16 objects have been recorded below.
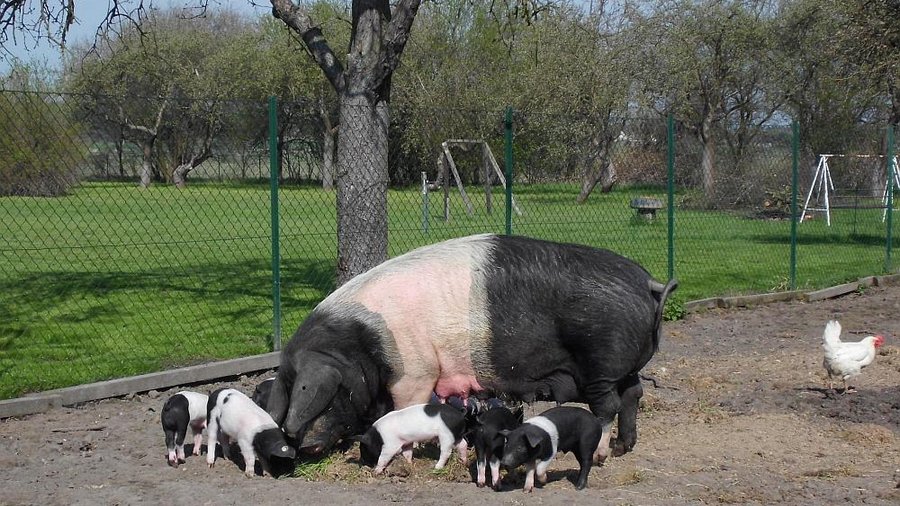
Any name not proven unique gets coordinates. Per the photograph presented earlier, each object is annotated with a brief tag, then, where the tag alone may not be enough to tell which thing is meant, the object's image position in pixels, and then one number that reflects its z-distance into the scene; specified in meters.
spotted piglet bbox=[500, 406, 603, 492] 5.09
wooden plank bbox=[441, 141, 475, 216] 13.34
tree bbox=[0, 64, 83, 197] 8.05
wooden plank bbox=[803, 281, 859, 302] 12.47
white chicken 7.40
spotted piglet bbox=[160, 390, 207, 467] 5.64
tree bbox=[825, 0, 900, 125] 16.59
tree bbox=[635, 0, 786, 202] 29.64
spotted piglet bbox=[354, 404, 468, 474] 5.36
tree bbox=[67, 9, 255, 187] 8.67
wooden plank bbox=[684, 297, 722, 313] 11.28
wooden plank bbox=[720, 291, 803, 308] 11.73
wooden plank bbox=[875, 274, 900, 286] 13.75
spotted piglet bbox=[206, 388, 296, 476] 5.30
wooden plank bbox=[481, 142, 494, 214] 11.84
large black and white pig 5.54
